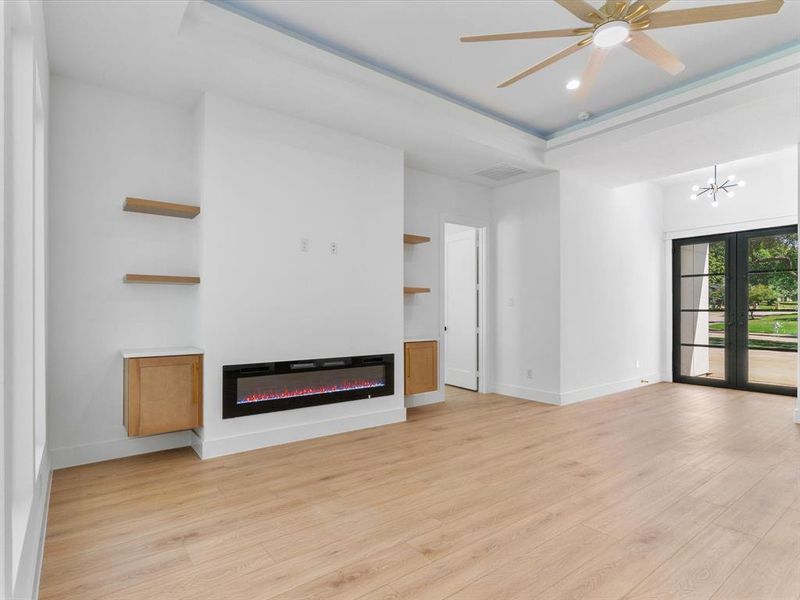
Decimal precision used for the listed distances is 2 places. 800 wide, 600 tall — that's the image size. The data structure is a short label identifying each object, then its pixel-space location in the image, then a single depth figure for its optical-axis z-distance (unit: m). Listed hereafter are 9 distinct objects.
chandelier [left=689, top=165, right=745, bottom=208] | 6.11
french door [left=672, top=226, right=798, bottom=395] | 6.11
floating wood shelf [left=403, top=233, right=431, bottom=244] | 5.01
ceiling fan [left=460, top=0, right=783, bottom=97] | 2.21
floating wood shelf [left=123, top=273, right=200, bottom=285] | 3.40
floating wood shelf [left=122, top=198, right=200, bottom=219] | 3.40
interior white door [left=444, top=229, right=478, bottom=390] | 6.34
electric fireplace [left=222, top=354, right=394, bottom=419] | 3.67
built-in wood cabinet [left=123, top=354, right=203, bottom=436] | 3.26
